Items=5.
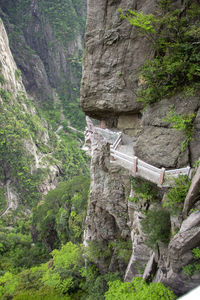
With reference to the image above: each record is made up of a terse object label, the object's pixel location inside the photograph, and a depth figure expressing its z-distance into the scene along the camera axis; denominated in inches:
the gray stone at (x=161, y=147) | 304.7
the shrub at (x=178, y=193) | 271.1
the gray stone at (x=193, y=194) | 235.6
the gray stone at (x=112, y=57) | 374.9
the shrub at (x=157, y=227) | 305.3
